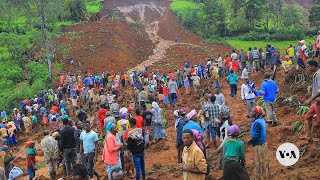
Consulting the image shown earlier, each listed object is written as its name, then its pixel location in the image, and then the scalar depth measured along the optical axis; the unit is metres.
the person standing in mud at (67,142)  9.17
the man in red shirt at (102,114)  13.49
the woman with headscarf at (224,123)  7.95
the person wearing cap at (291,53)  18.98
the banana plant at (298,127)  9.98
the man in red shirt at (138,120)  10.04
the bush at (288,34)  47.36
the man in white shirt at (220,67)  20.38
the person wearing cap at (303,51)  16.52
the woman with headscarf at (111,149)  7.80
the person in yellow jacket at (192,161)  5.26
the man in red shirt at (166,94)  17.83
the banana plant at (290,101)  12.57
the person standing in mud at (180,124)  9.17
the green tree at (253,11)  51.75
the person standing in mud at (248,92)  11.38
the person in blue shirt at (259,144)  6.64
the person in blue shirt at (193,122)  7.59
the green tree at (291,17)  50.66
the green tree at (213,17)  49.00
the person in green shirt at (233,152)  5.62
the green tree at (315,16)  47.81
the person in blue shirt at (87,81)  24.03
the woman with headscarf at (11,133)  18.12
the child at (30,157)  10.31
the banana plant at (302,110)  11.36
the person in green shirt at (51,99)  22.06
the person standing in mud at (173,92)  16.94
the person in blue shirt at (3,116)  21.08
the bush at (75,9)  49.31
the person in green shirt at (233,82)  15.34
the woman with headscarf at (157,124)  12.18
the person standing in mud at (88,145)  8.49
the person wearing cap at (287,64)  16.93
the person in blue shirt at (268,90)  10.26
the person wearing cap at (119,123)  9.37
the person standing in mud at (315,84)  7.19
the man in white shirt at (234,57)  19.75
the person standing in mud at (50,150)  9.52
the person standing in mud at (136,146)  7.89
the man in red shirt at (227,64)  20.89
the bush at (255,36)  48.43
